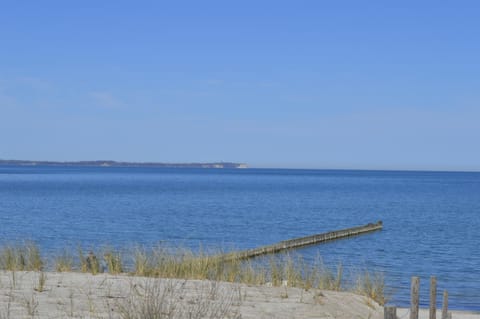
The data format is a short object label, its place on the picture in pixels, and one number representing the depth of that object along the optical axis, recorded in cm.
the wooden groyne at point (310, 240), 3312
